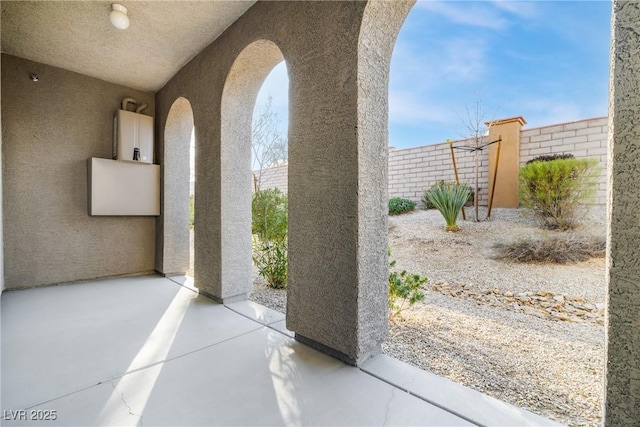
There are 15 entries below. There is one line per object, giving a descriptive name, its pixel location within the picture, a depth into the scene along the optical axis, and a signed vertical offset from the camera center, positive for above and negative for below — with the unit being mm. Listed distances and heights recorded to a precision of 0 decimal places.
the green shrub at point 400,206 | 6520 +138
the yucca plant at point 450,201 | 5238 +222
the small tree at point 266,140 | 5980 +1522
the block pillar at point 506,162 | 5508 +1051
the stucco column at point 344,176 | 1754 +238
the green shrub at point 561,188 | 4492 +439
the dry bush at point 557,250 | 3959 -538
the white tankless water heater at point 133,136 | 4004 +1076
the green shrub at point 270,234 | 3926 -366
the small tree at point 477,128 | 5723 +1810
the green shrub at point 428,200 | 5855 +330
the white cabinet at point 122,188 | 3885 +295
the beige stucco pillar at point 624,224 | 960 -34
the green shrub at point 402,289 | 2602 -735
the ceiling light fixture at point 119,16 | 2609 +1841
